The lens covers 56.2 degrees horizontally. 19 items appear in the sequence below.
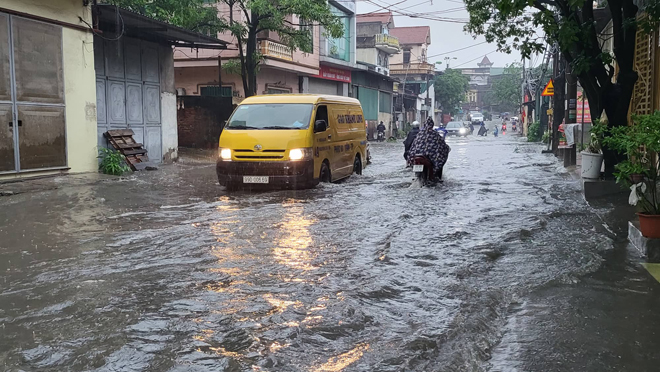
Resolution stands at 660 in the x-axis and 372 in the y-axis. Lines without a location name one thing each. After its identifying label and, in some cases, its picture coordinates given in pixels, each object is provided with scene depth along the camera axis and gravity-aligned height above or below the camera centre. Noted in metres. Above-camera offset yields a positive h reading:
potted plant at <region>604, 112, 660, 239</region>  6.20 -0.43
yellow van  11.57 -0.21
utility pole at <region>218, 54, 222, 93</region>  23.78 +2.51
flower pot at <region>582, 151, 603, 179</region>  10.74 -0.61
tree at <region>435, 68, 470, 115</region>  74.06 +5.08
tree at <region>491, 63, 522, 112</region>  79.94 +5.92
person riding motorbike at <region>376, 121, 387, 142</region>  42.19 +0.20
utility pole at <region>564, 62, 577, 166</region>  17.42 +0.83
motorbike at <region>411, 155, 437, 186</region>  12.94 -0.82
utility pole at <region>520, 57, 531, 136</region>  54.31 +1.93
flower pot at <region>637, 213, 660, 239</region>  6.27 -0.97
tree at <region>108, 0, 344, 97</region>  19.14 +3.75
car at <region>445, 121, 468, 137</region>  53.50 +0.12
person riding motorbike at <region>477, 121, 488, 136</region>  60.22 -0.08
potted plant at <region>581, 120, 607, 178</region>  10.74 -0.53
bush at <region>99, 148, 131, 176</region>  15.13 -0.72
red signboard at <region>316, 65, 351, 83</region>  34.41 +3.36
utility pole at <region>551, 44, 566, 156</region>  22.43 +1.17
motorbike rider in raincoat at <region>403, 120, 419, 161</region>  17.14 -0.17
